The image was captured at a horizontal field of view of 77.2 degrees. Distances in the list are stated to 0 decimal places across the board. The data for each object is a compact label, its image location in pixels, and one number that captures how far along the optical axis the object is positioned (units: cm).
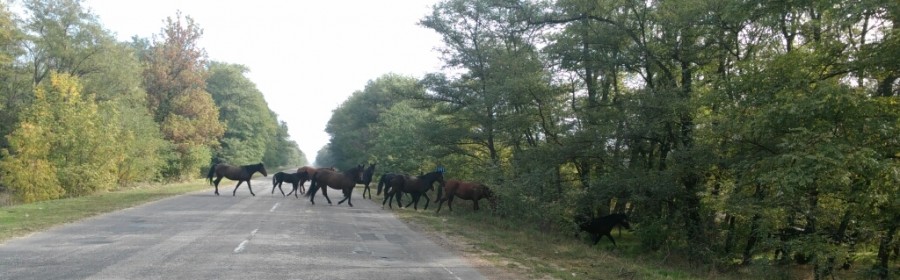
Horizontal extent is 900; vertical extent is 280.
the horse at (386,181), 2514
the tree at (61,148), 2784
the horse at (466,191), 2281
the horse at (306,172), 2949
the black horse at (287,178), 2953
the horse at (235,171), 2840
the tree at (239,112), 7046
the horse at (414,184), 2374
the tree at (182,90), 5122
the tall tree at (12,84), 3638
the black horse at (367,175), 2535
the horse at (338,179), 2462
